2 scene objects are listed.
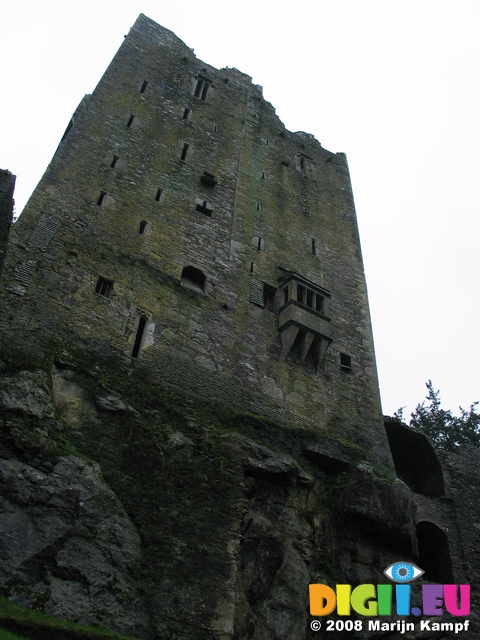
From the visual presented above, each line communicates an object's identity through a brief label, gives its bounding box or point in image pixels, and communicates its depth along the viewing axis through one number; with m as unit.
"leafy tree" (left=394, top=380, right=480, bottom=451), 23.95
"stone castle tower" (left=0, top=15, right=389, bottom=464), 12.71
